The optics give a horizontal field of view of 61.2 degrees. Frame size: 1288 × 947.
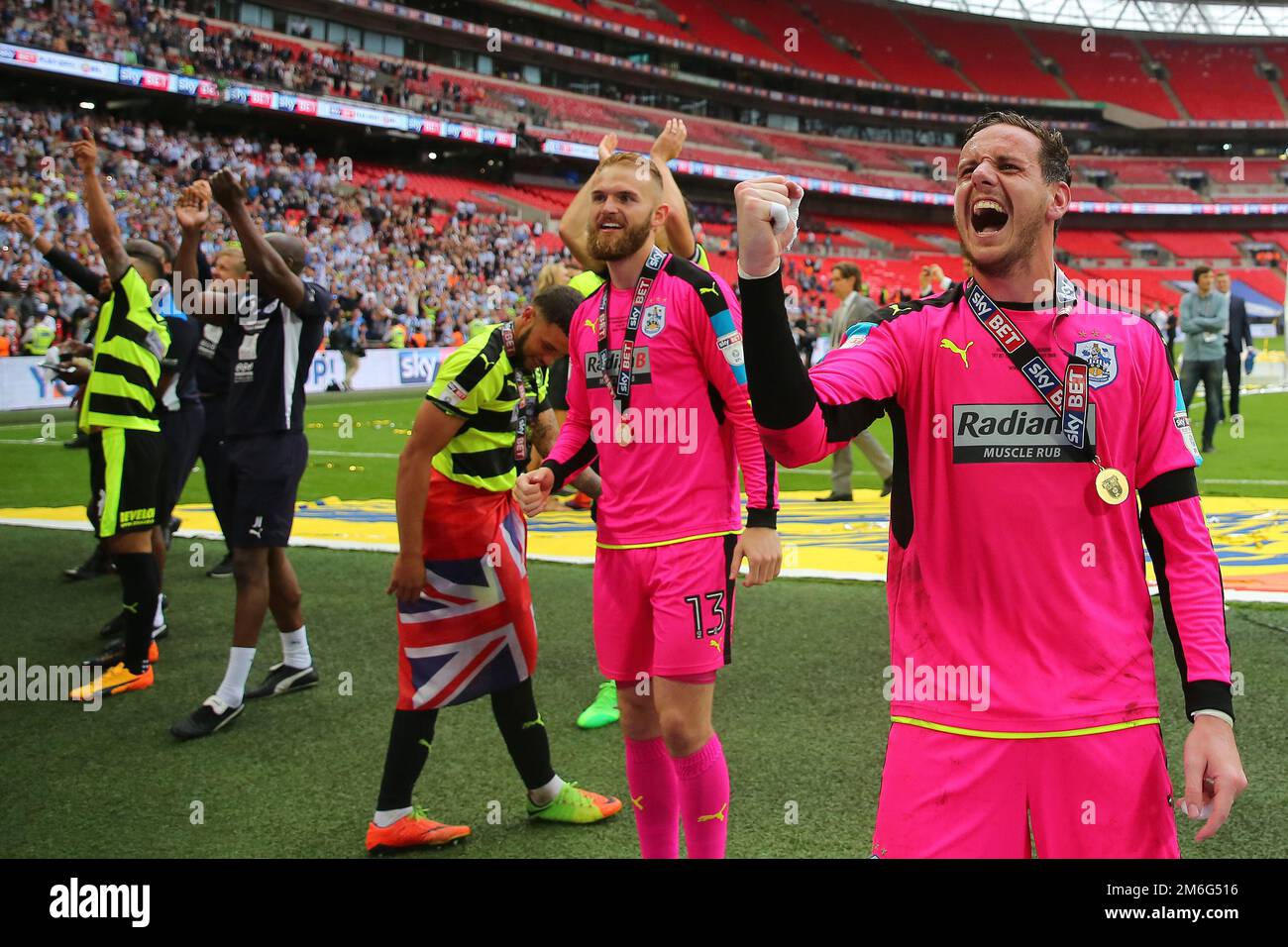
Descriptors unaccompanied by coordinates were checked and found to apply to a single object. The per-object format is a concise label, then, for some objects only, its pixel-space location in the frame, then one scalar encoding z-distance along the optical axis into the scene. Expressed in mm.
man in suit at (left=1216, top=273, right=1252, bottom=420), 14867
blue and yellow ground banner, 7467
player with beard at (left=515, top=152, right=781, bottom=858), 3254
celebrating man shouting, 2029
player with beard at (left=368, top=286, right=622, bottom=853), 3830
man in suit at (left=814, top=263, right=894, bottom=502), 9891
